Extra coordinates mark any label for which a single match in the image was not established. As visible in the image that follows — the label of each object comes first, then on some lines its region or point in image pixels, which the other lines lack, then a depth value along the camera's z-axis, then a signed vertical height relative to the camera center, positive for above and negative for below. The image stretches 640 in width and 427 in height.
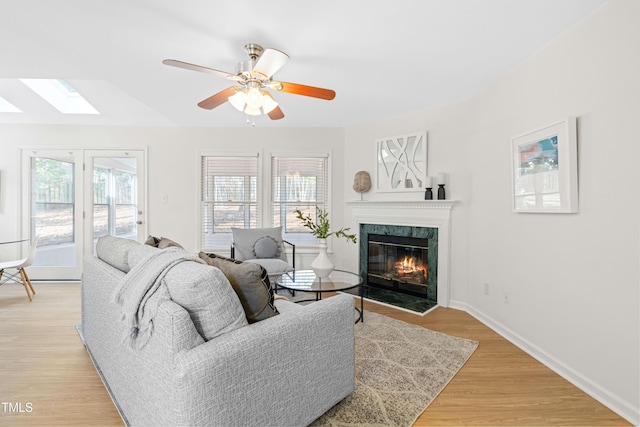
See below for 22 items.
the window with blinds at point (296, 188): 4.45 +0.40
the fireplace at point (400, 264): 3.52 -0.65
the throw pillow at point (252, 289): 1.38 -0.35
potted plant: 2.94 -0.45
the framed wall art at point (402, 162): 3.63 +0.67
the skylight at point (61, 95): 3.63 +1.53
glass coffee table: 2.68 -0.66
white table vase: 2.94 -0.50
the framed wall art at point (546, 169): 1.97 +0.34
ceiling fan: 1.95 +0.93
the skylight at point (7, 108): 3.87 +1.39
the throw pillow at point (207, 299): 1.19 -0.34
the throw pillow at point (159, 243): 2.04 -0.20
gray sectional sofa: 1.07 -0.60
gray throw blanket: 1.22 -0.35
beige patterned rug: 1.62 -1.07
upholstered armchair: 3.79 -0.39
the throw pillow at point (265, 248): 3.78 -0.42
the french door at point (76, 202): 4.29 +0.17
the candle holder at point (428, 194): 3.47 +0.24
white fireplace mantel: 3.40 -0.03
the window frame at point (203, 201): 4.39 +0.20
